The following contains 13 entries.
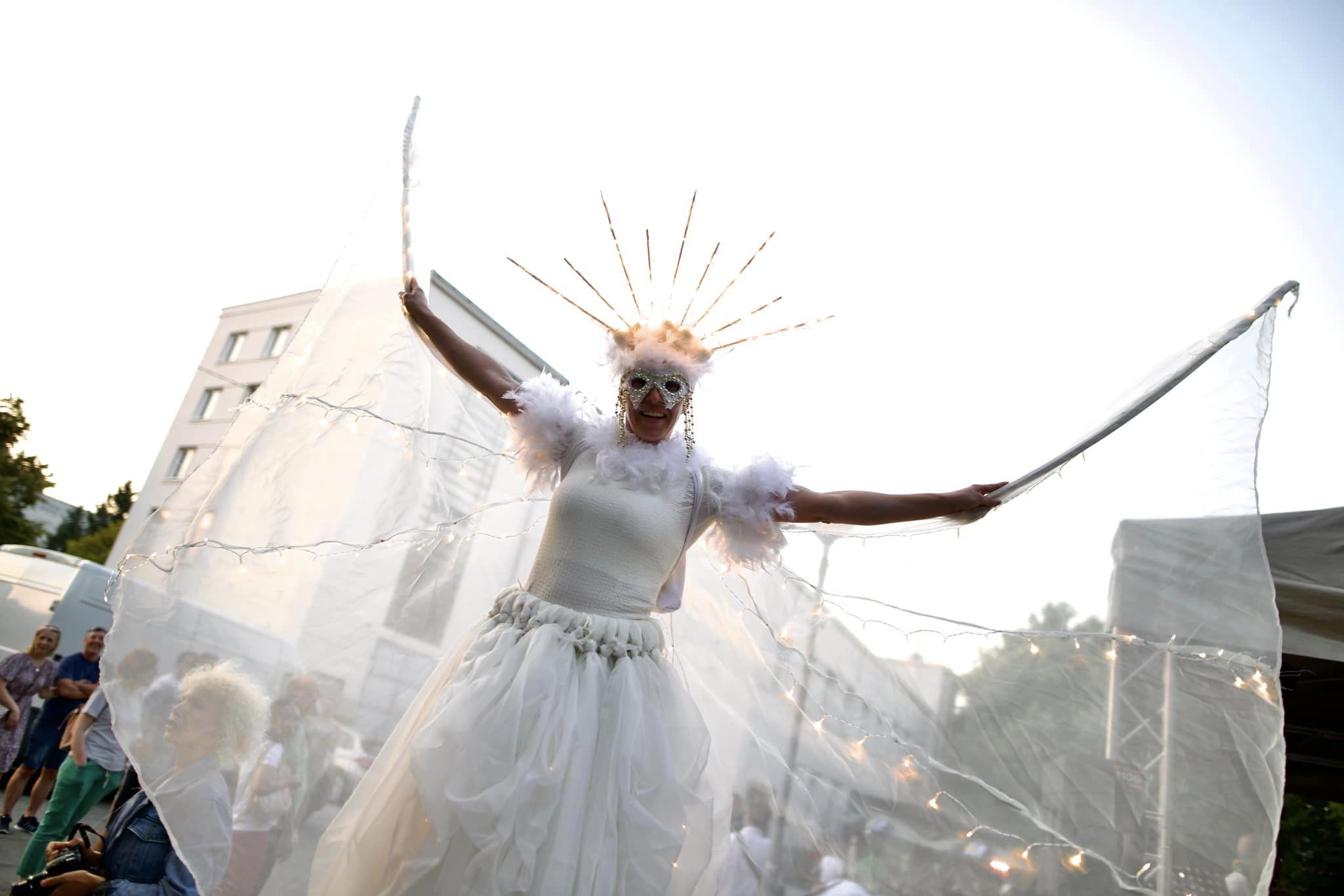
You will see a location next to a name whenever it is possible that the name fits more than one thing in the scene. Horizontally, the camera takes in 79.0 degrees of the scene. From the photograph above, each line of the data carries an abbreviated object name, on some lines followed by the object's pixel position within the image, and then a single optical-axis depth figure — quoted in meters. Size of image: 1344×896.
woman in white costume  1.45
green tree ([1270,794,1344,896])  15.30
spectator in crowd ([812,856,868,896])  1.96
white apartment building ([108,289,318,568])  21.84
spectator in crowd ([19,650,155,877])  3.43
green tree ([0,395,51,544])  19.44
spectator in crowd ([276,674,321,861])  1.77
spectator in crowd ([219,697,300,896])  1.69
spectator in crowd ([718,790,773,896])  1.88
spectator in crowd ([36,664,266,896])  1.70
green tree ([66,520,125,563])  32.00
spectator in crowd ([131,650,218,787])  1.77
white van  7.87
